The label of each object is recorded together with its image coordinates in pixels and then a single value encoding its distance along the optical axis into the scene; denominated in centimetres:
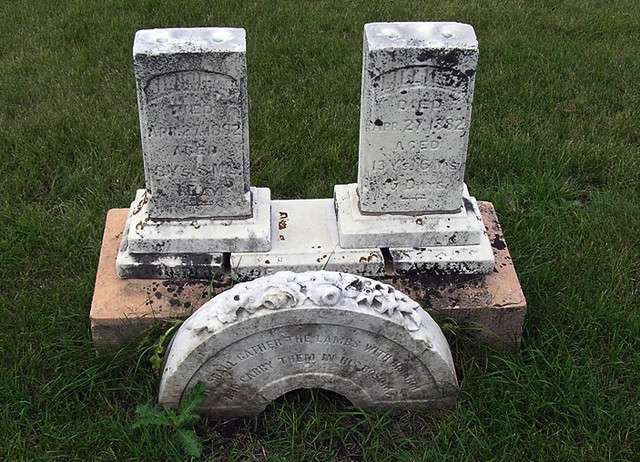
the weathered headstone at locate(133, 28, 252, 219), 282
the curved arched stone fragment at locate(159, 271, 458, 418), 263
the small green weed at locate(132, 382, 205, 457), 277
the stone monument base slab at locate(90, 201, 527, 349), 307
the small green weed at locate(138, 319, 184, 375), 298
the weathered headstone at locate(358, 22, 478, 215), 285
